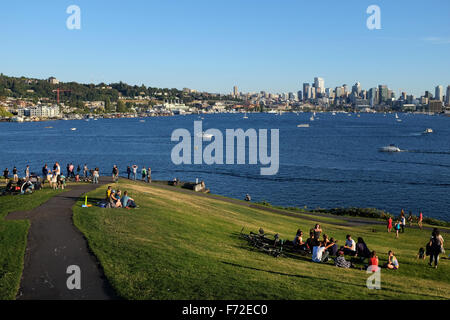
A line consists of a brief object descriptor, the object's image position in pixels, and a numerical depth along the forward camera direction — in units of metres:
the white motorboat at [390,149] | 95.06
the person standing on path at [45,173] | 30.81
